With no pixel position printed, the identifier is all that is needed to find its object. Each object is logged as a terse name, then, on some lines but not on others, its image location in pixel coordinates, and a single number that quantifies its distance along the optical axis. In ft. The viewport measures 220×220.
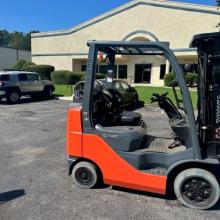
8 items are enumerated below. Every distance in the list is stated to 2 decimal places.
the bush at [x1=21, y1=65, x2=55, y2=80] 105.06
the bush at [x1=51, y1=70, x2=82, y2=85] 95.55
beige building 88.02
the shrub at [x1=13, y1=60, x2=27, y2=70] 120.15
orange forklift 12.64
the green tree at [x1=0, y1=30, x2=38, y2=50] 375.45
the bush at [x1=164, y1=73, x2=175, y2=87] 84.46
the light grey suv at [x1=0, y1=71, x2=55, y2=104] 53.11
